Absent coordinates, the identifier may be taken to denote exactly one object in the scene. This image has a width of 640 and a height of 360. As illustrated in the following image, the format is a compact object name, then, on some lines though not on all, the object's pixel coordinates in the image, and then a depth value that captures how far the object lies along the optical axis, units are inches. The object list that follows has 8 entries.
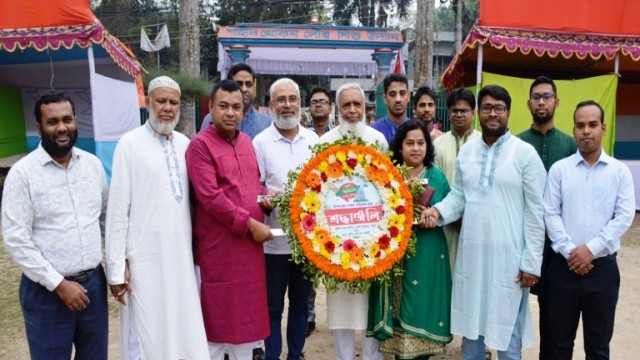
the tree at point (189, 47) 548.1
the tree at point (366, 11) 1347.2
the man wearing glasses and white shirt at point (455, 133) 153.5
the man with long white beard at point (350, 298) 136.0
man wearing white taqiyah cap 119.8
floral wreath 127.6
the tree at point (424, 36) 522.3
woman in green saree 132.6
